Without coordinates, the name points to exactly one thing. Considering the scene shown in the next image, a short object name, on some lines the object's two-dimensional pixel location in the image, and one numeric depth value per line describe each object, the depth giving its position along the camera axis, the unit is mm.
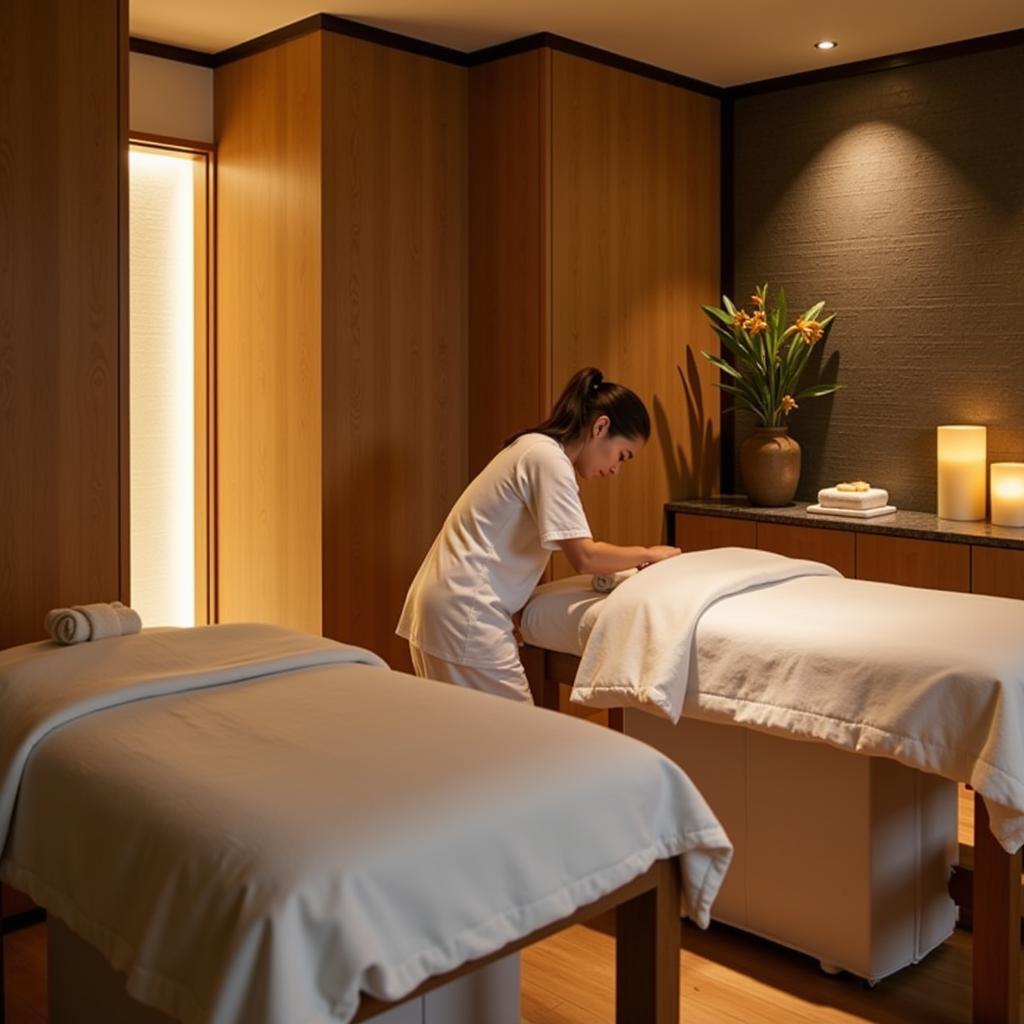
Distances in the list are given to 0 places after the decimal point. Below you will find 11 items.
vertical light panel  4418
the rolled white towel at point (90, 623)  2379
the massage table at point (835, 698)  2328
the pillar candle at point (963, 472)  4320
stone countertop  4051
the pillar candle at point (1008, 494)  4180
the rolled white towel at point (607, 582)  3154
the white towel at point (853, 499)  4422
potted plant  4688
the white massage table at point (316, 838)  1447
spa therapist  3102
